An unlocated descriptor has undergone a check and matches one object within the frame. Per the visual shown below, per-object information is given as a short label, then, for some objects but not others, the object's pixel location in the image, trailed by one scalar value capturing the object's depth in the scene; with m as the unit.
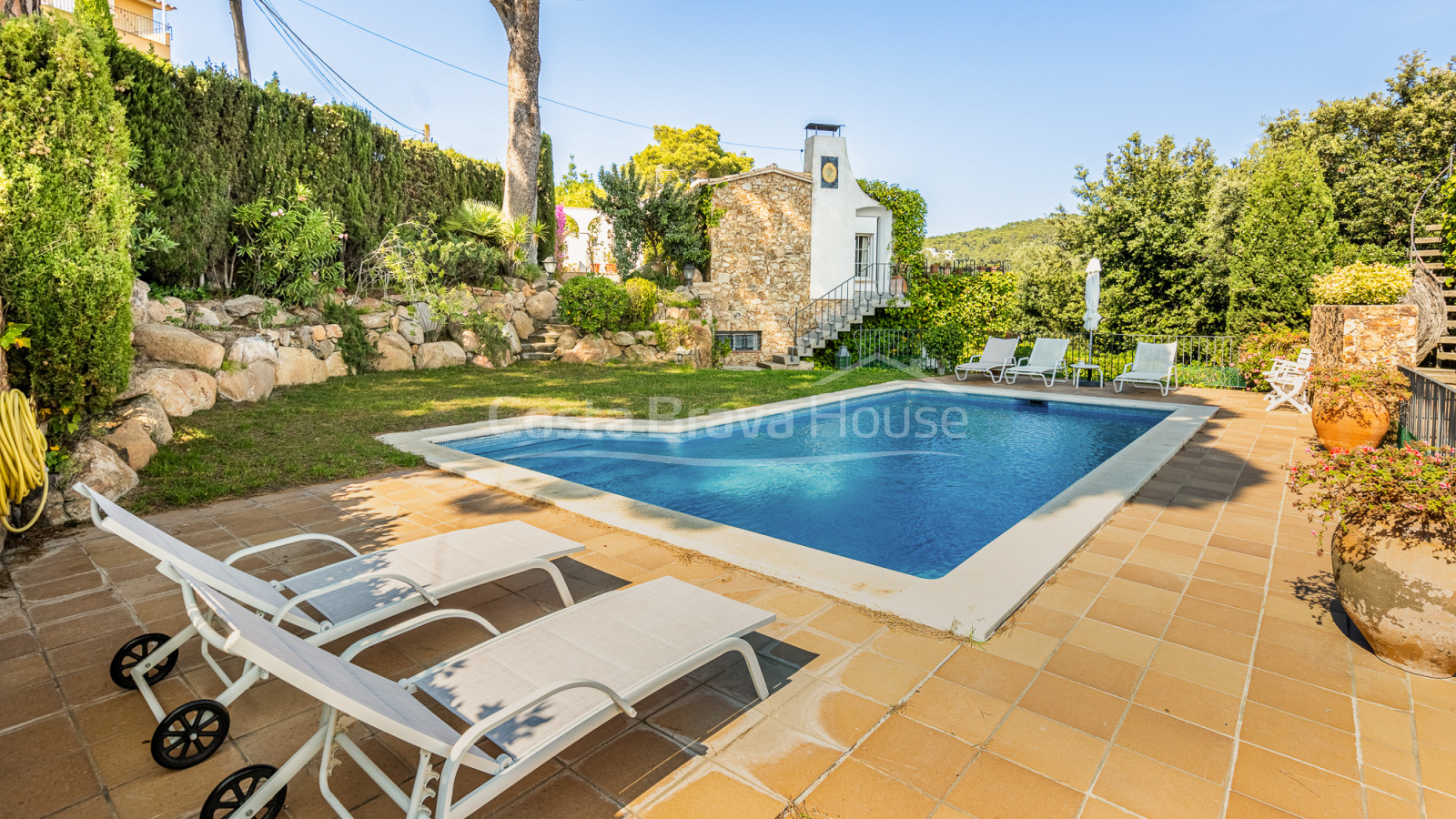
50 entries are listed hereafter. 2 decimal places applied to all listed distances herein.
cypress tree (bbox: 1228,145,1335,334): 12.29
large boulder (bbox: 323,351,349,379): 10.95
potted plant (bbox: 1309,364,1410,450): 6.61
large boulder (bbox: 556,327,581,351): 14.73
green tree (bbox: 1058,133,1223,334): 15.64
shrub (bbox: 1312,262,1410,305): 8.23
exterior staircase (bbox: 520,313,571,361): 14.48
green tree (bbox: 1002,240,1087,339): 17.45
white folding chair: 9.41
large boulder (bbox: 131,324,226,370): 8.14
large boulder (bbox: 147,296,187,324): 9.01
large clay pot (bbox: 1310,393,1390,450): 6.61
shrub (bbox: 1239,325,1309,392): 11.07
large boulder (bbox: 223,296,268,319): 10.27
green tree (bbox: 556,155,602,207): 39.27
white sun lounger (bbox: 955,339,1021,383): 13.69
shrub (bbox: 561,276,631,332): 15.13
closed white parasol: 13.22
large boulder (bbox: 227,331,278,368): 9.09
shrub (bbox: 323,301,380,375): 11.37
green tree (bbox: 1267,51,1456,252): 19.36
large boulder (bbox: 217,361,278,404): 8.59
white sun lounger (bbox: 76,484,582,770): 2.11
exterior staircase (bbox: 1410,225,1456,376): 7.87
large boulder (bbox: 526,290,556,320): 15.16
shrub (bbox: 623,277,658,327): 15.71
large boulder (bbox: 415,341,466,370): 12.56
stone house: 18.92
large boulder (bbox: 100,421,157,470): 5.36
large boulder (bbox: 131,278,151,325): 8.32
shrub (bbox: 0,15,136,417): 4.37
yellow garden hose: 3.83
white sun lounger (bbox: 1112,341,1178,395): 11.38
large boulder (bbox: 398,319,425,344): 12.59
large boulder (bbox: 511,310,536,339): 14.59
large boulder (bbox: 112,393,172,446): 5.79
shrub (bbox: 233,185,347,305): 11.10
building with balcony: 28.27
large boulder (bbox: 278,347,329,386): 10.05
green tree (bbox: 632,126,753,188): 41.00
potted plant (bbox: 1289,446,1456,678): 2.58
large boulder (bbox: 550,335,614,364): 14.50
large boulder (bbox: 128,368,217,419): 7.42
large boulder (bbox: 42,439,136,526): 4.31
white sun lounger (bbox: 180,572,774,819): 1.52
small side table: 12.69
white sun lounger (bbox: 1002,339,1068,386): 13.04
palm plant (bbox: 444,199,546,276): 14.91
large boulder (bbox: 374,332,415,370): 11.94
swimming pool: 3.72
